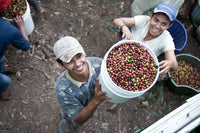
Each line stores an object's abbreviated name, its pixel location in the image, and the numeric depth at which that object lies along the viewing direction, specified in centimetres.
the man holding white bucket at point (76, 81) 200
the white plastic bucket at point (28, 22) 380
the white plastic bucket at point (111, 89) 206
